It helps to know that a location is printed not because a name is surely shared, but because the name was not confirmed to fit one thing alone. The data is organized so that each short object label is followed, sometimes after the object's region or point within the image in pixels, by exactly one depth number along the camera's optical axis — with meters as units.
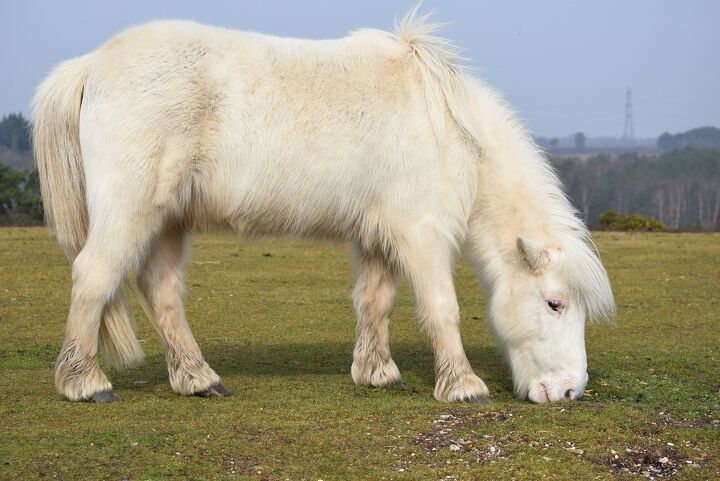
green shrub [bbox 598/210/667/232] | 25.98
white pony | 7.07
